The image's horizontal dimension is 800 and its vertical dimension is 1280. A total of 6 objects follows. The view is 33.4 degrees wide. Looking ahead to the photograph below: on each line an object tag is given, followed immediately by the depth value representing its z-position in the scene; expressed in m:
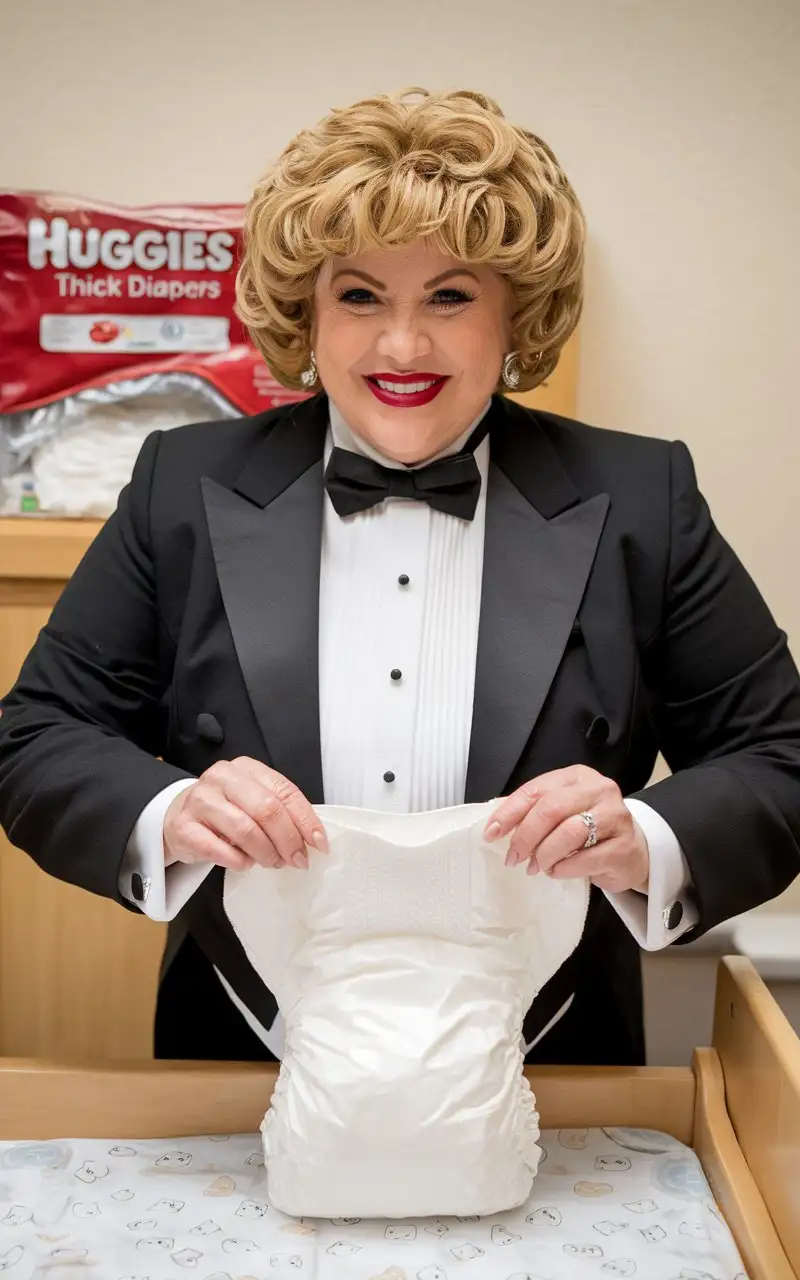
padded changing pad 1.08
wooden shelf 2.03
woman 1.26
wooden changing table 1.27
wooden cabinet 2.16
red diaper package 2.04
